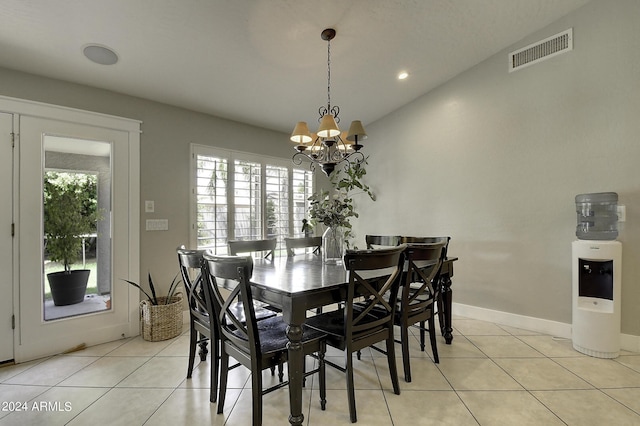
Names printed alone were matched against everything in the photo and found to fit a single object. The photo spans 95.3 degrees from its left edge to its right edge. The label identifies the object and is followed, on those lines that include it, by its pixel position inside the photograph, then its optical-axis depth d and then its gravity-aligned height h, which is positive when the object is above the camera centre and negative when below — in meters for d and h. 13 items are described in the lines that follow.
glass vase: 2.57 -0.29
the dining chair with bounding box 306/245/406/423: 1.72 -0.69
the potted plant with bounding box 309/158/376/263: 2.51 -0.05
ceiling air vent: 2.96 +1.72
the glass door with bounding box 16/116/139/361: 2.56 -0.23
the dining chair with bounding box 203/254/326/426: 1.57 -0.77
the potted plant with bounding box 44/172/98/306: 2.68 -0.13
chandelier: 2.38 +0.61
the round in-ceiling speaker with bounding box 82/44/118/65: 2.36 +1.31
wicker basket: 2.91 -1.10
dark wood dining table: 1.56 -0.48
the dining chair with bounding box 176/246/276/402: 1.88 -0.74
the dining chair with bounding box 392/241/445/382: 2.13 -0.62
